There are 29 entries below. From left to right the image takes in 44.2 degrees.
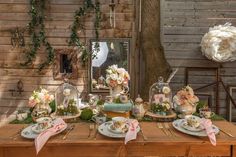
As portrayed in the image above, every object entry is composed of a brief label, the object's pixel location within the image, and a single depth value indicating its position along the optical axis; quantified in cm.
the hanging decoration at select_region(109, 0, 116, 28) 371
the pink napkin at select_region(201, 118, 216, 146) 166
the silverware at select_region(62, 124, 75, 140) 174
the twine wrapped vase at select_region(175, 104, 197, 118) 219
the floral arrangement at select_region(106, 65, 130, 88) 224
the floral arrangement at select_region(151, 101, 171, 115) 220
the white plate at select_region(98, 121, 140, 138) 172
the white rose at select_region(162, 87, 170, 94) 228
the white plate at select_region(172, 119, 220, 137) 175
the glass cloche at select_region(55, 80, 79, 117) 216
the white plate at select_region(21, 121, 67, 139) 170
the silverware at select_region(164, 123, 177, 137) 181
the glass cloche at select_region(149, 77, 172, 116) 221
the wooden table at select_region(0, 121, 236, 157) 167
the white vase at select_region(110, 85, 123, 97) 227
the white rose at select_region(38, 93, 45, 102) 215
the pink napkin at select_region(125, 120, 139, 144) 165
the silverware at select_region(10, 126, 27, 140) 173
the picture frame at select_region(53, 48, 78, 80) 378
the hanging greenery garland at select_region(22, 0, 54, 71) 371
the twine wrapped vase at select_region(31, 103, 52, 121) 209
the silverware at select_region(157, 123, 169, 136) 184
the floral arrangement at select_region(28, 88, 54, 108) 215
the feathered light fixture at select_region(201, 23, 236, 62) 339
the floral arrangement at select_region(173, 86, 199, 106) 222
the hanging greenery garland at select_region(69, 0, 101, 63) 370
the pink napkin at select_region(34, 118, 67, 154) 159
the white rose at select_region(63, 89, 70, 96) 225
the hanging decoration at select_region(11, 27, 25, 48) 376
